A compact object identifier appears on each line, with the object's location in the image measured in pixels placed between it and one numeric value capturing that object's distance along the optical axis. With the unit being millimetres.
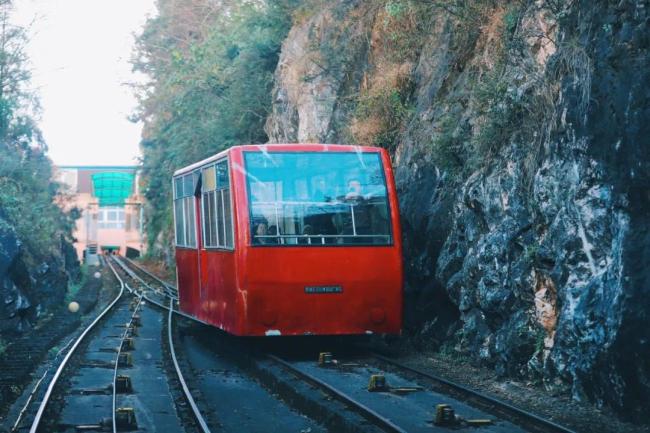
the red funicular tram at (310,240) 15078
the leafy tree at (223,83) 34188
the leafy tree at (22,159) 30750
